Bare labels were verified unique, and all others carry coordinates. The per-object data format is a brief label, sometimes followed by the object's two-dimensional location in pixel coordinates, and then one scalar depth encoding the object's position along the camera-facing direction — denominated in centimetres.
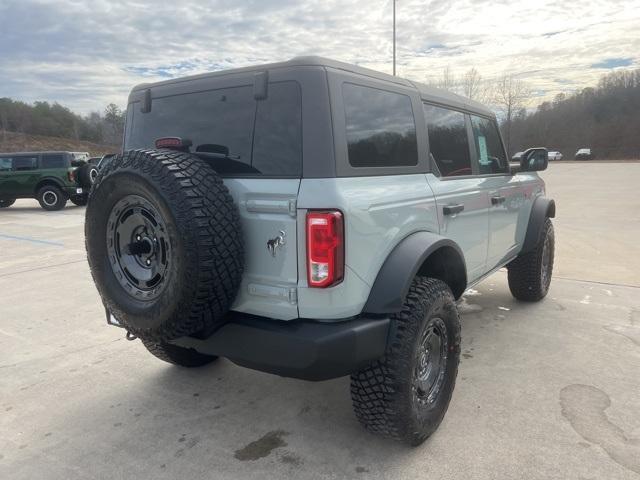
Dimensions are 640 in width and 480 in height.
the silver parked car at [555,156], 6931
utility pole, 1844
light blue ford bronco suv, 215
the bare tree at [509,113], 6188
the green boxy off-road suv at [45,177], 1511
